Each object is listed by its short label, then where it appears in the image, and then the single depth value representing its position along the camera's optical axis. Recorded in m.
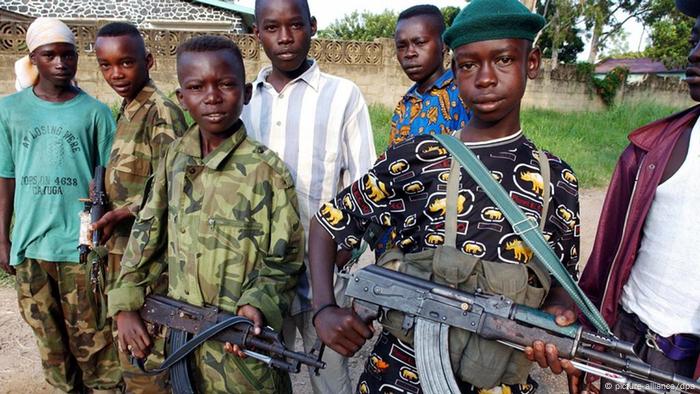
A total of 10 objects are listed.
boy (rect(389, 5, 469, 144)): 2.58
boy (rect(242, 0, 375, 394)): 2.26
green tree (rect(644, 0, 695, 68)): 20.72
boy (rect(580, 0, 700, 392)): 1.64
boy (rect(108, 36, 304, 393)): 1.91
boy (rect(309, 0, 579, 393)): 1.46
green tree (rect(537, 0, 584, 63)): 22.84
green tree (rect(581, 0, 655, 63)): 23.95
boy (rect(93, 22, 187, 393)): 2.39
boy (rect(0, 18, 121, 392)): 2.51
